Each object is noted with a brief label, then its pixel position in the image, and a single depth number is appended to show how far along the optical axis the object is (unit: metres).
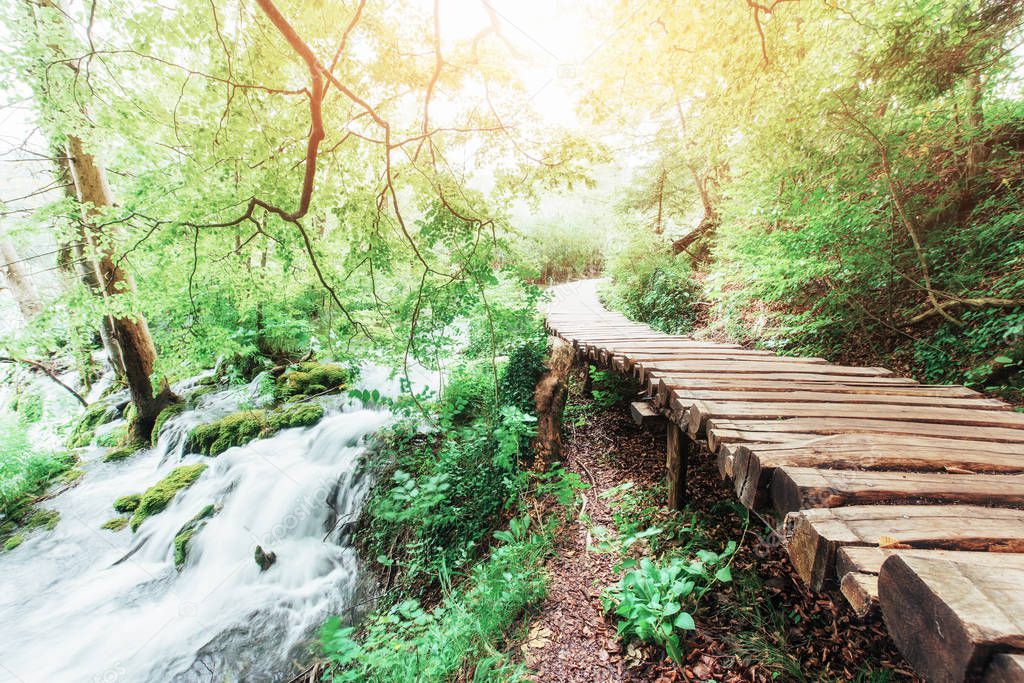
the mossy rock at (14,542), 5.98
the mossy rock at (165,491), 6.07
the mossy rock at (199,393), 8.87
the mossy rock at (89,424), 8.72
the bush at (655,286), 8.50
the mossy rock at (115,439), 8.28
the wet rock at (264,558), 4.98
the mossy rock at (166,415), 8.08
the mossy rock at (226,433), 7.05
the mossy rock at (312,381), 8.34
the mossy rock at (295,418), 7.19
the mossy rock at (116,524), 6.03
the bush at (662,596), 2.12
